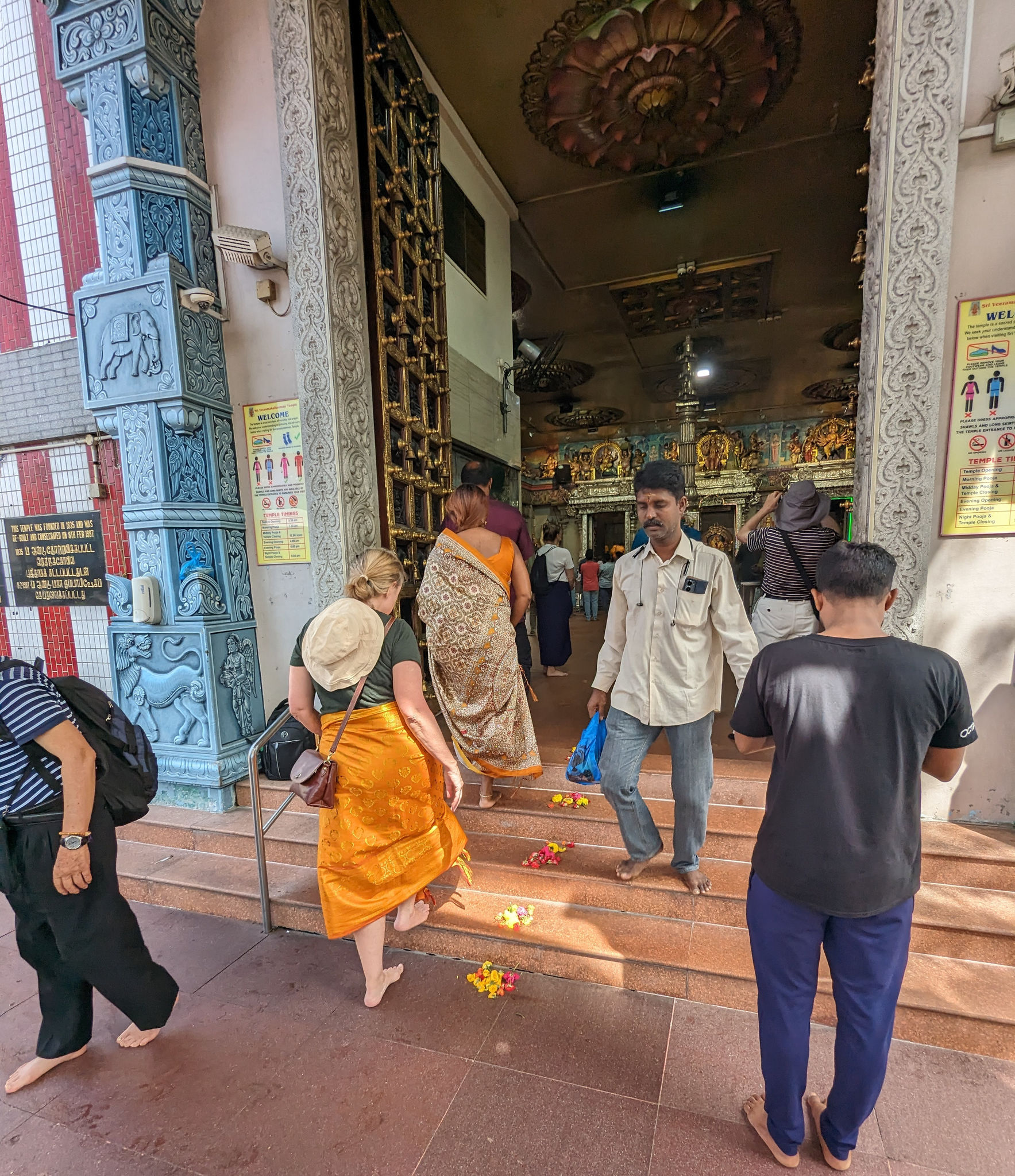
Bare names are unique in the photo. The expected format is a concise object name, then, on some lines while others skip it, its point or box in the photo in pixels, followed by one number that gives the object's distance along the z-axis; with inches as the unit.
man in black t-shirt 48.8
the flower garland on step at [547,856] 103.6
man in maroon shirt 116.5
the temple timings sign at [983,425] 96.0
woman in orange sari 108.7
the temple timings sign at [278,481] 134.4
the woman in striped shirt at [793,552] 123.2
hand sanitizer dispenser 129.6
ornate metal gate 138.8
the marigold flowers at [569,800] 116.0
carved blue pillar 122.9
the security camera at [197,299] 124.7
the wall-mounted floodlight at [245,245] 122.3
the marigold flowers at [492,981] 86.0
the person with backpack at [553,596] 187.0
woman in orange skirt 76.9
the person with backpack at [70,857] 65.9
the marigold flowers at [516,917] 93.7
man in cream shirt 85.4
